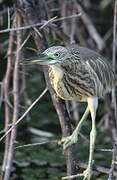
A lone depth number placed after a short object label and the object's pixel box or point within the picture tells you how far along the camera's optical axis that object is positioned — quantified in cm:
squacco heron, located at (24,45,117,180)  574
